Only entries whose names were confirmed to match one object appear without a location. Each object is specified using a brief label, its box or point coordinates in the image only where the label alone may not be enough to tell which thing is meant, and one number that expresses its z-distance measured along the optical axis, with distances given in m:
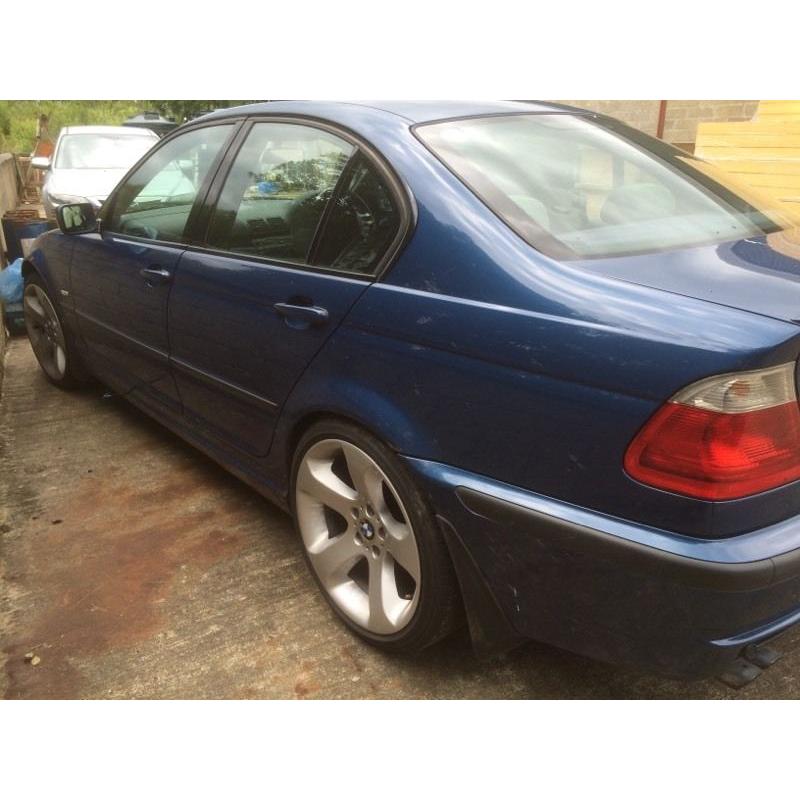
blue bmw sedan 1.57
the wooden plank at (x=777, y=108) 5.35
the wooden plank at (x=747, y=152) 5.41
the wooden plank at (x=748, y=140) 5.39
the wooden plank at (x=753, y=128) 5.37
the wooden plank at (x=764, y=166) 5.41
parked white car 9.15
